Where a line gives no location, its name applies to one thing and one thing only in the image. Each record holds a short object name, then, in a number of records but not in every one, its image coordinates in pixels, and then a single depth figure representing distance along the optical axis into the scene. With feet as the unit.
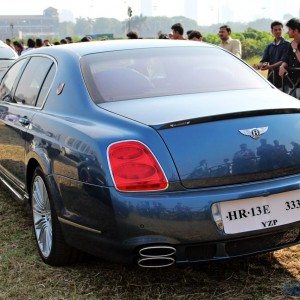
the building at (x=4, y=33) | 603.35
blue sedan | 9.37
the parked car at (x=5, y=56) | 36.78
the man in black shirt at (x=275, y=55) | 26.81
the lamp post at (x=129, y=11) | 114.27
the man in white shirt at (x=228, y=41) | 31.94
